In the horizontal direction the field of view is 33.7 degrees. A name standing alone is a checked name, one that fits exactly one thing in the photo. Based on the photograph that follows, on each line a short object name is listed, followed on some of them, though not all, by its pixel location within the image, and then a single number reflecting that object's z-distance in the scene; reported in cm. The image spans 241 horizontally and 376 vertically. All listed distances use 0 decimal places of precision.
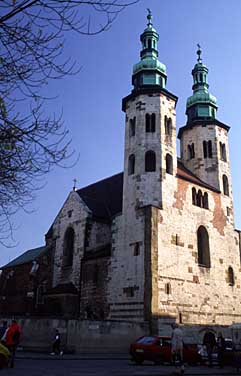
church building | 2523
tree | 546
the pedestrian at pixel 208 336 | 2644
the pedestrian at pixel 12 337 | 1305
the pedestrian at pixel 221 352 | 1730
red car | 1680
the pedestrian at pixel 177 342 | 1294
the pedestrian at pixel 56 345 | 1898
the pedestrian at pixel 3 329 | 1722
